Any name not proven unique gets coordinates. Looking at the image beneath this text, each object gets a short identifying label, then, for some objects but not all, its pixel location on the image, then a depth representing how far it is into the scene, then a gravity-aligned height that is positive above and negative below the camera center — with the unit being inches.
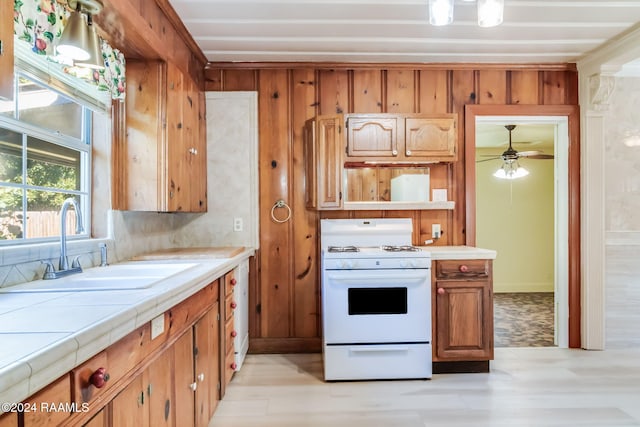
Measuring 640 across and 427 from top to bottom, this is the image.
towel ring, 116.5 +0.4
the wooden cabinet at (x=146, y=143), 80.6 +15.9
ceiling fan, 168.4 +27.8
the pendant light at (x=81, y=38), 50.6 +25.5
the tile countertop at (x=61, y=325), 25.3 -10.7
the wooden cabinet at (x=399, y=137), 109.0 +23.3
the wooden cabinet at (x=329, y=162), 107.0 +15.2
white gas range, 95.0 -28.0
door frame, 116.0 +10.1
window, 57.6 +9.7
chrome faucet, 55.7 -6.8
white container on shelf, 115.0 +7.8
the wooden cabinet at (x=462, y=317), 98.6 -29.6
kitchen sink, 50.5 -11.1
